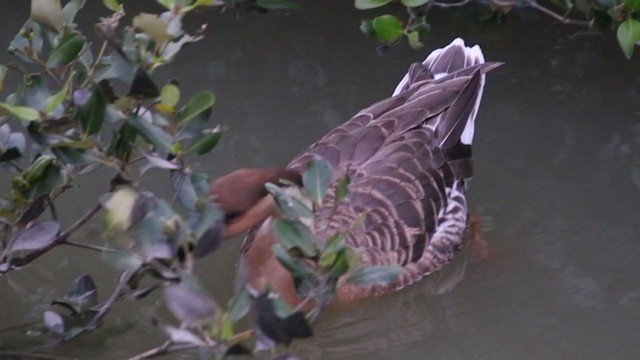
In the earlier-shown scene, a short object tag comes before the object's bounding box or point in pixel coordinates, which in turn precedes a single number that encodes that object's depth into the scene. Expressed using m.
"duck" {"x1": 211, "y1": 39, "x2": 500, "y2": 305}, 9.98
